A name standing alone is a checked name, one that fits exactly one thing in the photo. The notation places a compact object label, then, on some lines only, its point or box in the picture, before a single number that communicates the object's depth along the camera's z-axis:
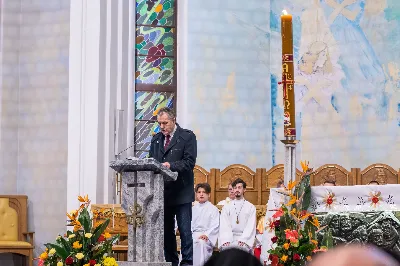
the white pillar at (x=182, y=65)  22.01
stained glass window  21.83
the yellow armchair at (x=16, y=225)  18.10
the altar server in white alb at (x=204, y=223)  17.17
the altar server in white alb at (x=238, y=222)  17.28
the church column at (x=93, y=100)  19.59
